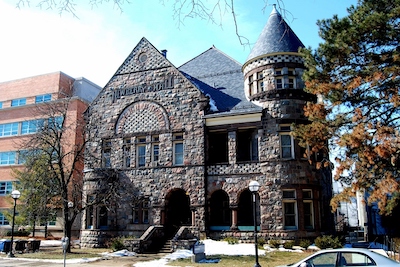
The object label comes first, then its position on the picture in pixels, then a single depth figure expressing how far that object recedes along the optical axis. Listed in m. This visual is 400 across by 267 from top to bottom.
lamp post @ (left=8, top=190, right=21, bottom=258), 21.36
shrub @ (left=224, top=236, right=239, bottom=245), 23.38
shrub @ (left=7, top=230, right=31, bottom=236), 34.31
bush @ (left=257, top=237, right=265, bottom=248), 22.84
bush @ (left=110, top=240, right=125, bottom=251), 22.84
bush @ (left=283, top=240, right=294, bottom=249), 22.19
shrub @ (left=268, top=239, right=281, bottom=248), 22.30
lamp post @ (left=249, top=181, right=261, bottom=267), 16.58
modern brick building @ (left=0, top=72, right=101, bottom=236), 39.25
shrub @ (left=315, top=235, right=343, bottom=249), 20.72
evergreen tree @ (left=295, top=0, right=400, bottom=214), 15.53
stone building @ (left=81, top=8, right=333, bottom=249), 24.17
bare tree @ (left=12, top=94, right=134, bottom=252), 22.83
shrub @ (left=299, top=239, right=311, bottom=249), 22.00
